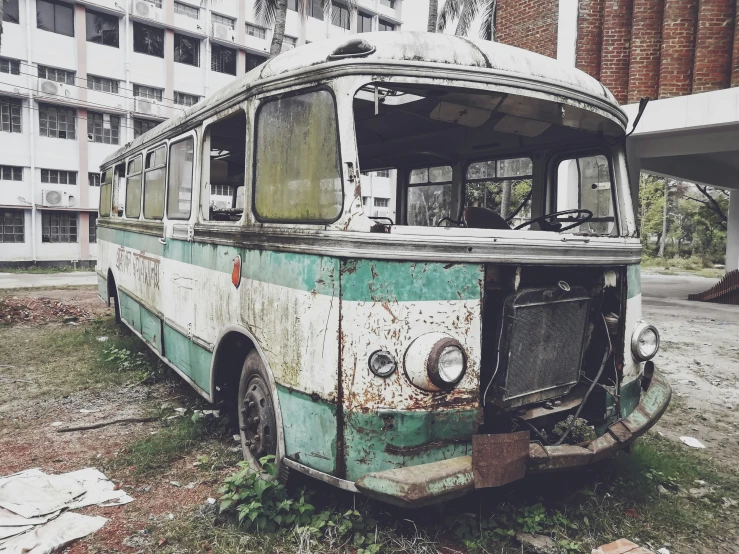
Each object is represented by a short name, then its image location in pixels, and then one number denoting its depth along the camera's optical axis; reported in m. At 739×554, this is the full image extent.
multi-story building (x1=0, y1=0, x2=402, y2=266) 21.97
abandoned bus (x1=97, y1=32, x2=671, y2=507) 2.75
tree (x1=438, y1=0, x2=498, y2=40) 19.88
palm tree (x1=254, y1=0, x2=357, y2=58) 13.52
